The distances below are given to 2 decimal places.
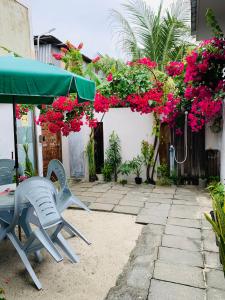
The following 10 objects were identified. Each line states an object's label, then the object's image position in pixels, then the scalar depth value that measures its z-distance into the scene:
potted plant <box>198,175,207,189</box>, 7.40
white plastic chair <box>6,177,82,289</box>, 3.15
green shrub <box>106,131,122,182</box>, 8.42
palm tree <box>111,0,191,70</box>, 10.64
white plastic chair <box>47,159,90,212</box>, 4.46
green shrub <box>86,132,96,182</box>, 8.62
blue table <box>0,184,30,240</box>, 3.46
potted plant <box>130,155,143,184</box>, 8.16
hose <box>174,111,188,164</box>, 7.74
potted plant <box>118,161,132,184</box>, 8.08
